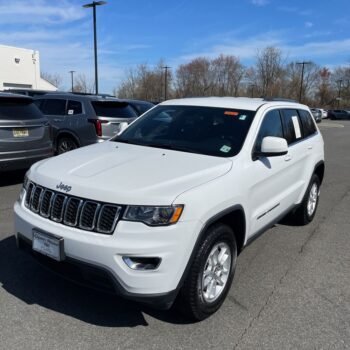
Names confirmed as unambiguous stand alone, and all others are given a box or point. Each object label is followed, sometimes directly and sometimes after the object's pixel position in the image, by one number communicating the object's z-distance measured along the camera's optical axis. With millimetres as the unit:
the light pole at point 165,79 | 64412
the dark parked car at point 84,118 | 9453
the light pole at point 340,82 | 95875
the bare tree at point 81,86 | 57578
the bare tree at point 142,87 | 64750
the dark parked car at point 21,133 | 7164
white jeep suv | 2836
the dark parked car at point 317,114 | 44250
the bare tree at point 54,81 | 68331
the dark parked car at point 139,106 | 12820
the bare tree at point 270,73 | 76250
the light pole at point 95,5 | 19411
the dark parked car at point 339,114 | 61844
